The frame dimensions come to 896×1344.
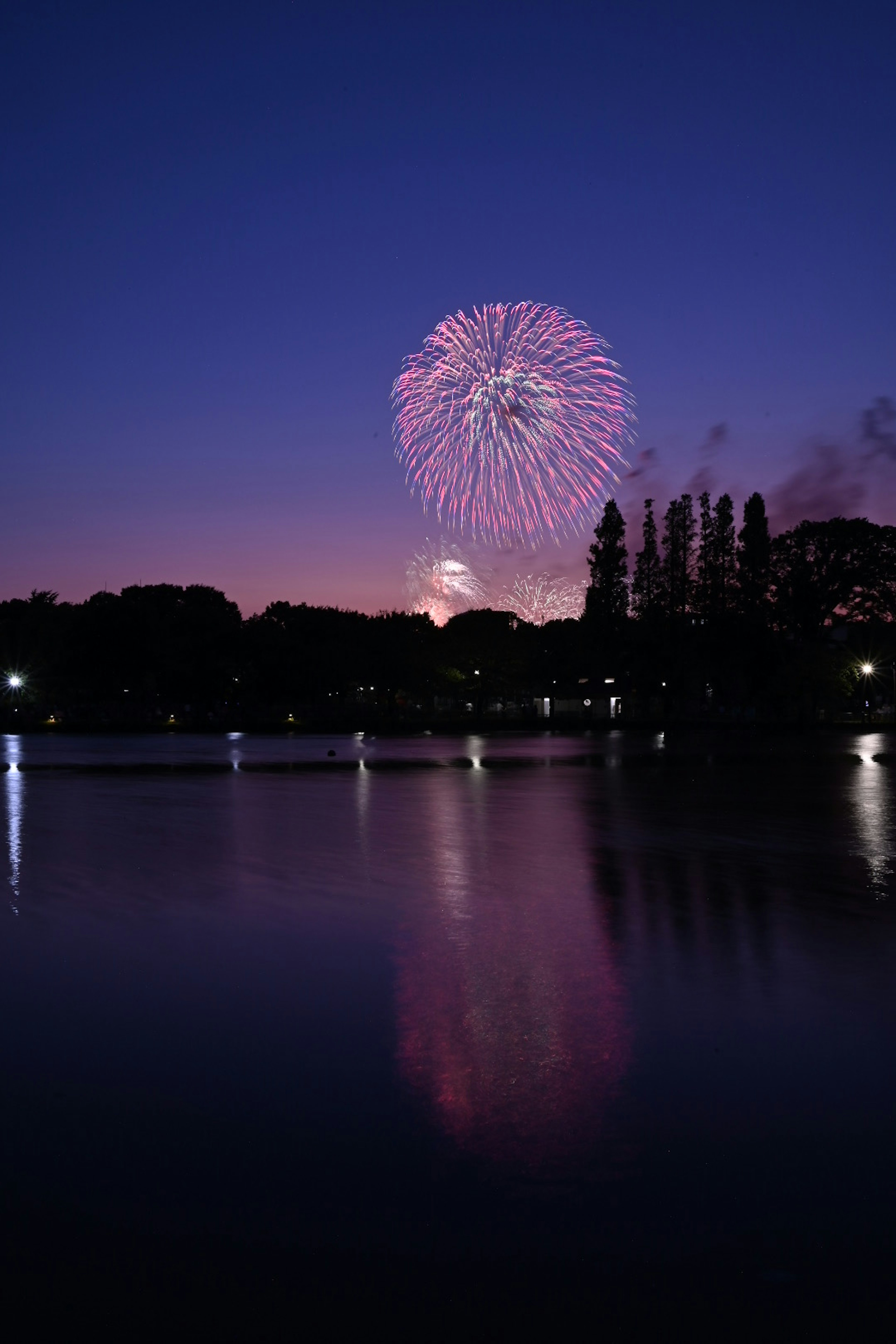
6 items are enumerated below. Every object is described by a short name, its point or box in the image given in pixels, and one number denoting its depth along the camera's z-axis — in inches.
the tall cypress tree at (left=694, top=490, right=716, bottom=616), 3735.2
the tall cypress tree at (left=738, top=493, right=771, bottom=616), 3612.2
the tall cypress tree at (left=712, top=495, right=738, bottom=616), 3705.7
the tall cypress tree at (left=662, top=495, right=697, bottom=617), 3774.6
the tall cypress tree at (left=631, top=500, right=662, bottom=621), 3826.3
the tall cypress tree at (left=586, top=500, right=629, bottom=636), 3846.0
